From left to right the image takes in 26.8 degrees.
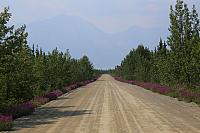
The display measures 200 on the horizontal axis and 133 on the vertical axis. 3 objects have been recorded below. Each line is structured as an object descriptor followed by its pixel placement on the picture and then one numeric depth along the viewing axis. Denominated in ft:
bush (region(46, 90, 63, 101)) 122.87
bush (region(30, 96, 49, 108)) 100.11
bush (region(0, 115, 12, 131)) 54.85
